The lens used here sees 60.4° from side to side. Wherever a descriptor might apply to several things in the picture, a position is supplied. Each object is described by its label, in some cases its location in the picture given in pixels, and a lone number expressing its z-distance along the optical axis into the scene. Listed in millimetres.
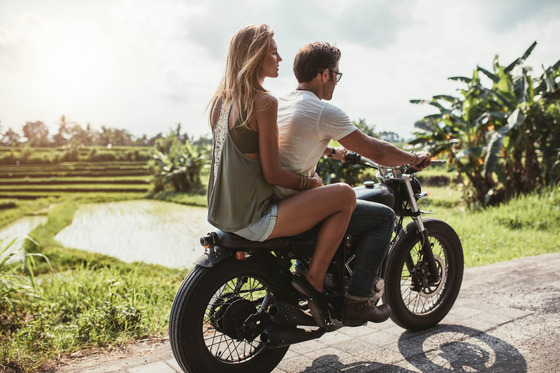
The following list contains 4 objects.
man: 2389
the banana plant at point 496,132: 8656
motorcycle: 2236
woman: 2191
